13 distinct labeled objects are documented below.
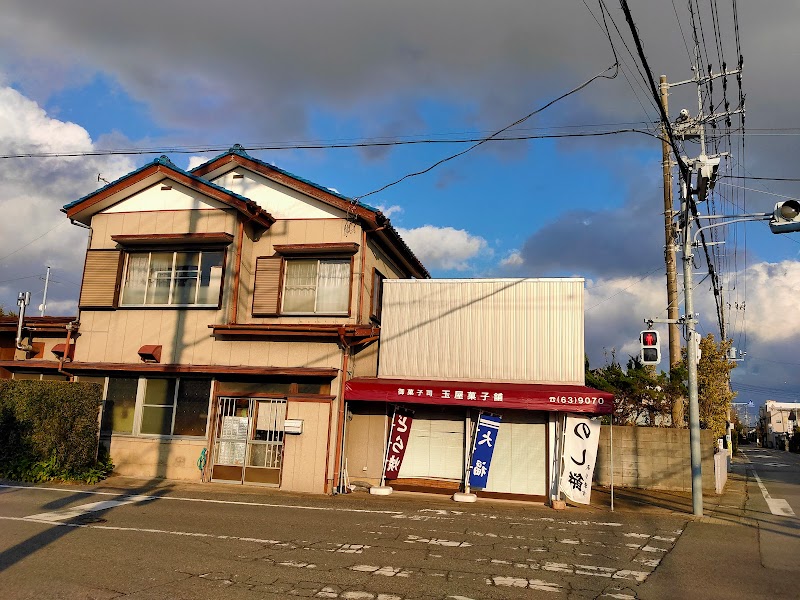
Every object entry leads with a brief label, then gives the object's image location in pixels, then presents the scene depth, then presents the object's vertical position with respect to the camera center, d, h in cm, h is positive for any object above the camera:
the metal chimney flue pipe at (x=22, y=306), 1655 +244
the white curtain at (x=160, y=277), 1650 +346
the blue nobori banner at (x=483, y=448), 1451 -81
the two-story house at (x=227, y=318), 1492 +231
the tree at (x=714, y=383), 2397 +181
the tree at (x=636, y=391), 2173 +117
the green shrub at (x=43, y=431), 1388 -88
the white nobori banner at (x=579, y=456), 1416 -87
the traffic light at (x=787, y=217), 1049 +382
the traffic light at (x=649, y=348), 1315 +168
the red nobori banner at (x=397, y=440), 1519 -74
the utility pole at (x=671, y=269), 1906 +503
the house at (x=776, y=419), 10479 +193
